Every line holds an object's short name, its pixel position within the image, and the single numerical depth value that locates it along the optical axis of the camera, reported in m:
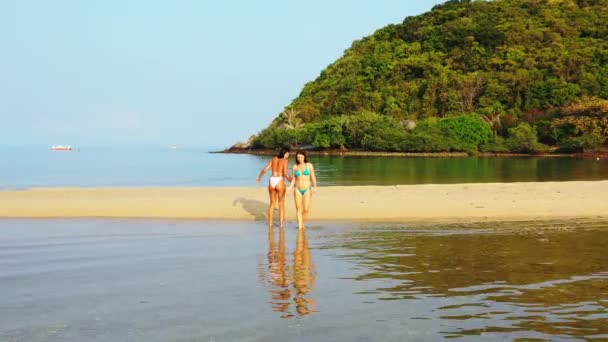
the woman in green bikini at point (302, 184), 14.52
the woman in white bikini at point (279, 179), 14.84
